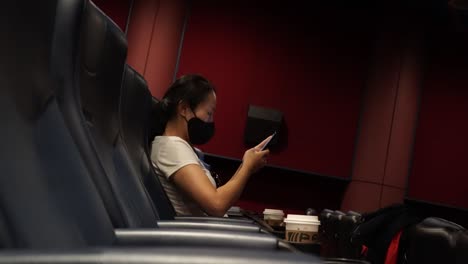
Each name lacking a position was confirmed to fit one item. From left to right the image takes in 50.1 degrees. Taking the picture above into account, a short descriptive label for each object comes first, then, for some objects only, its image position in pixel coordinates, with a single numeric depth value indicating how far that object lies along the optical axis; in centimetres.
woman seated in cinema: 197
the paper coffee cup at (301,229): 155
